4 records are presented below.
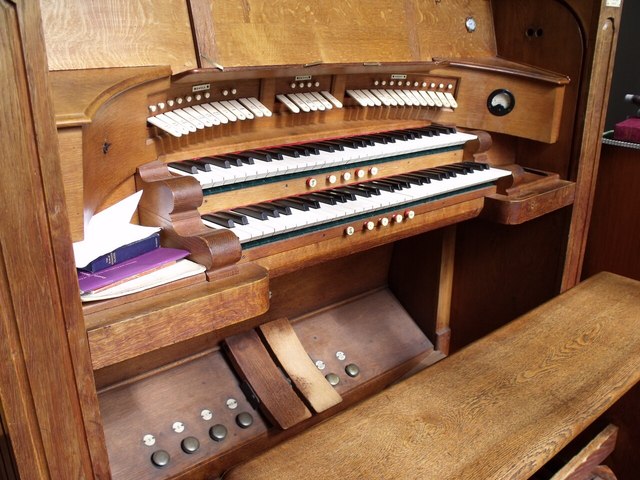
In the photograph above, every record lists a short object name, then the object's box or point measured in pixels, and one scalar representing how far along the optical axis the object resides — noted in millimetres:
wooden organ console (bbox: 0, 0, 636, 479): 1422
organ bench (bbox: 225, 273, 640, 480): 1300
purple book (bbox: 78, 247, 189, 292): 1315
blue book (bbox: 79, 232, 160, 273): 1355
